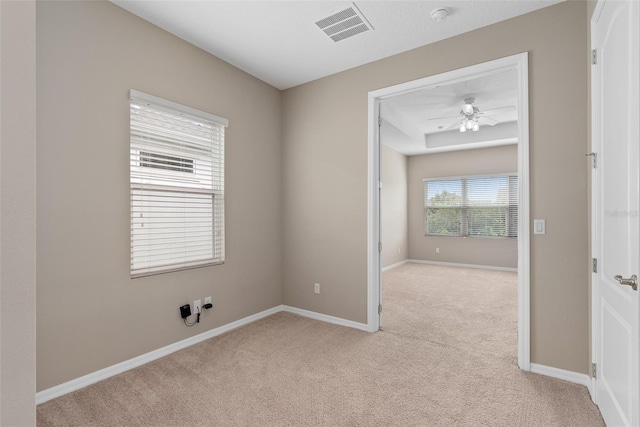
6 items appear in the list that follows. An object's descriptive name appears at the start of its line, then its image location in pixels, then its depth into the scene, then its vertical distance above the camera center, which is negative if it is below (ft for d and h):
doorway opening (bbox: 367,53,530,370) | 7.87 +1.94
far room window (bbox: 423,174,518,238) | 22.02 +0.58
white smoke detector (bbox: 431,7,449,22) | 7.75 +5.05
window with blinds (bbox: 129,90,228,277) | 8.23 +0.82
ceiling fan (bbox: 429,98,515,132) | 14.85 +5.05
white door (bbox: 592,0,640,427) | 4.38 +0.11
